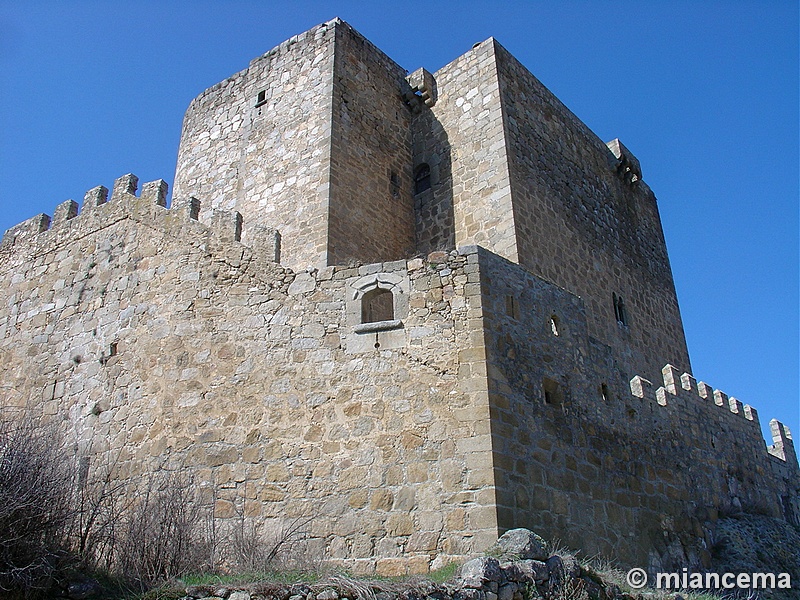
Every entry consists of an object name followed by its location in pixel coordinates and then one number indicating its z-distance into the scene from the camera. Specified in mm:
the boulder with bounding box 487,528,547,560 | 7184
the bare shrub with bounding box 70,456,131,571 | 7660
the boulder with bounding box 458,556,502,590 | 6578
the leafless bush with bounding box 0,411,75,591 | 6641
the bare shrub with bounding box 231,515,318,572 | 7571
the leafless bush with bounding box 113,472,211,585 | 7359
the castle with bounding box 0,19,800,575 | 8383
